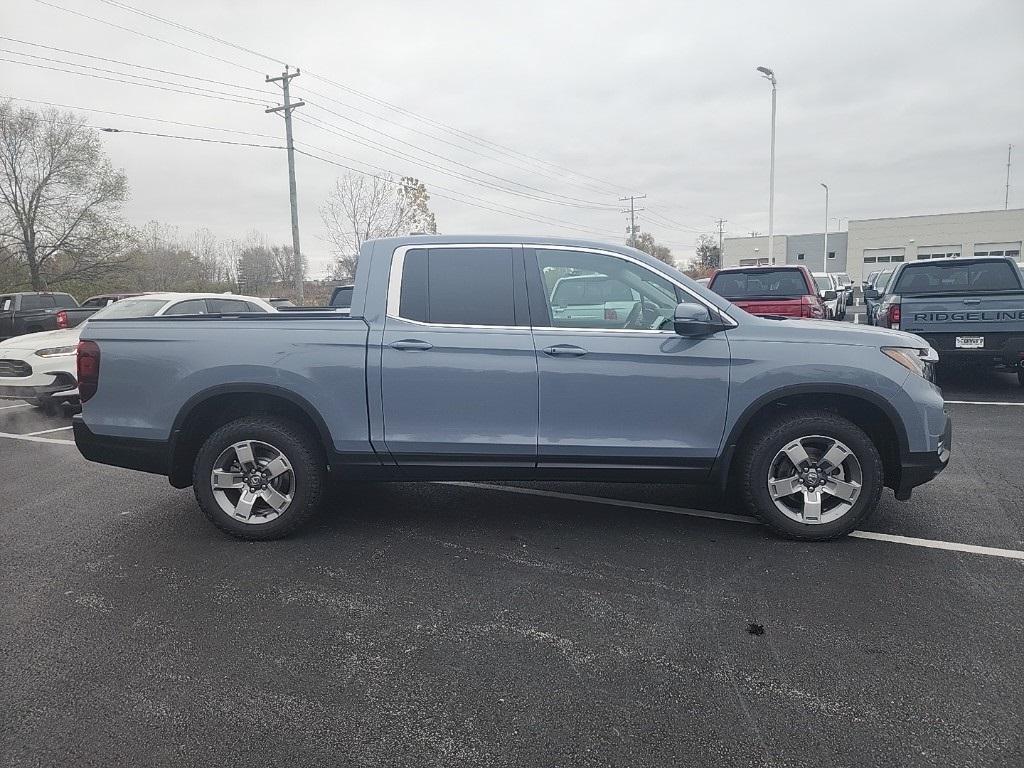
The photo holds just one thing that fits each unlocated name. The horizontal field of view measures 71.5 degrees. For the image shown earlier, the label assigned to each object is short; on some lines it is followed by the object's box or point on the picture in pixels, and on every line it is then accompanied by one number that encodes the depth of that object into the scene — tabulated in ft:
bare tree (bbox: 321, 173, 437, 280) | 122.83
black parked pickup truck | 53.78
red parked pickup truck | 35.73
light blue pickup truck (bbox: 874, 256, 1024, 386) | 28.22
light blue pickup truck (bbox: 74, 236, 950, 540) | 14.02
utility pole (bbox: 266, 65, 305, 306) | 91.71
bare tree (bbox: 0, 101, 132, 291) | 106.42
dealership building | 189.26
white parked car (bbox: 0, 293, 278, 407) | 28.73
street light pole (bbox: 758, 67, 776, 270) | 114.83
